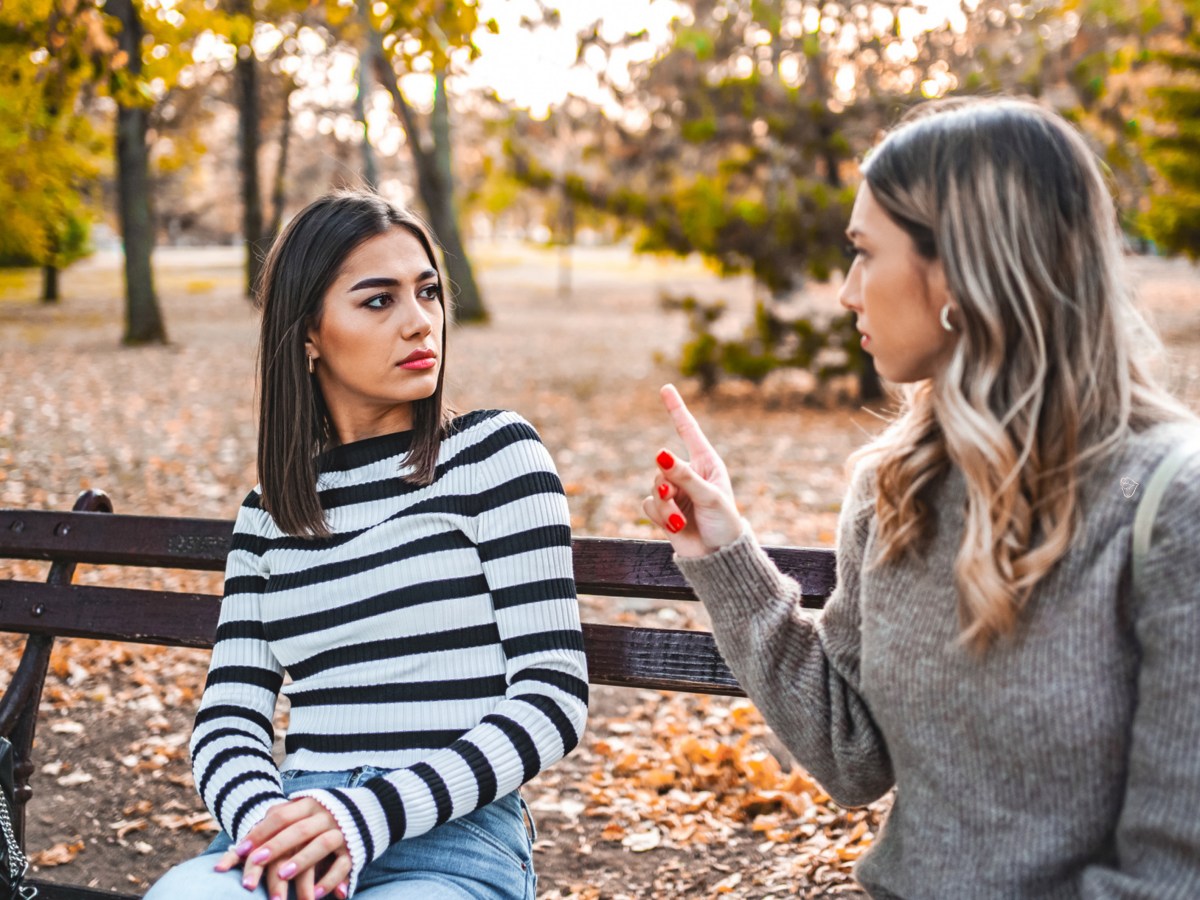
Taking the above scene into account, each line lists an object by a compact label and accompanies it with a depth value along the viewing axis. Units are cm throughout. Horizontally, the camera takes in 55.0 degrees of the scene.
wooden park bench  252
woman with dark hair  201
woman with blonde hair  152
